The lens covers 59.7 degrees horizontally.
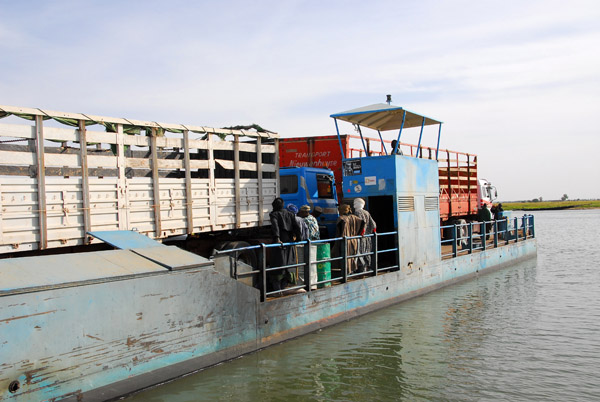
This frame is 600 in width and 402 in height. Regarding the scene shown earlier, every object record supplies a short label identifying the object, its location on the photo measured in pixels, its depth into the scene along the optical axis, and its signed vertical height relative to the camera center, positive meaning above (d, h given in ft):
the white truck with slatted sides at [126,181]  22.79 +1.59
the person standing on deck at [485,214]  58.08 -1.40
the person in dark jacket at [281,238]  28.91 -1.81
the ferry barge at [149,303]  16.83 -4.02
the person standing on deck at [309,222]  32.71 -1.00
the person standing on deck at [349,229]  34.73 -1.60
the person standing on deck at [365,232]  35.94 -1.95
